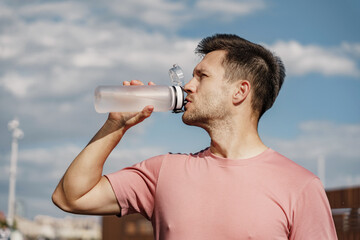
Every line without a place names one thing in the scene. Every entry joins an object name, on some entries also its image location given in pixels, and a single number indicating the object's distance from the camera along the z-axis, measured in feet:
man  10.31
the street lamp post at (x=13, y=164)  88.48
